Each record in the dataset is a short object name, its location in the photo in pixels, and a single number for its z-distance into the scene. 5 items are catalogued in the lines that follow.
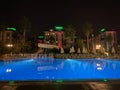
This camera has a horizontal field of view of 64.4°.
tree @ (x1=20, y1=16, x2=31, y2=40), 18.06
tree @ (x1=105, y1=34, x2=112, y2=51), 23.82
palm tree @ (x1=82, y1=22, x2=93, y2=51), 19.27
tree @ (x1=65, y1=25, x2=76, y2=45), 20.77
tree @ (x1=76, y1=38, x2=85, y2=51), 18.62
